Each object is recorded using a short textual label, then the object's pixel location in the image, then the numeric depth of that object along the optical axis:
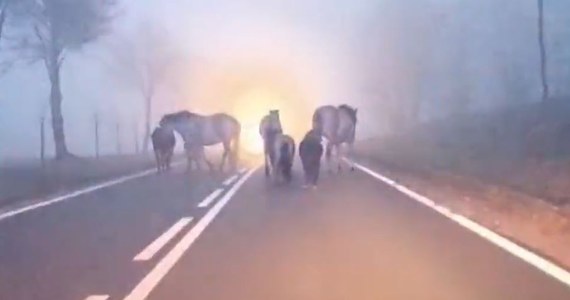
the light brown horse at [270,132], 30.17
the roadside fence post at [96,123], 55.46
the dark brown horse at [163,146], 38.28
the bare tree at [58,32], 47.47
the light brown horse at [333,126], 37.44
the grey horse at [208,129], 39.84
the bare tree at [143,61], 76.62
